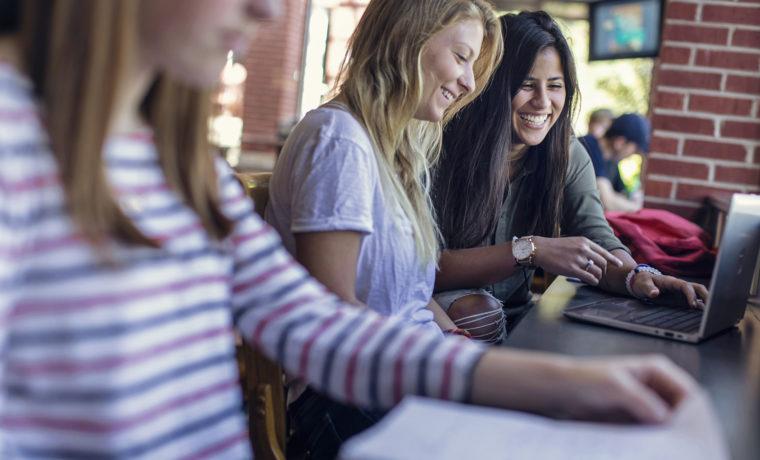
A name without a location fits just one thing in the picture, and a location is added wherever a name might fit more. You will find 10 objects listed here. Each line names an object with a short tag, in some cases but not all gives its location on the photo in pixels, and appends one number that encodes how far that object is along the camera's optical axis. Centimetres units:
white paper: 74
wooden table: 127
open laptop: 169
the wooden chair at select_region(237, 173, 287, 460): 156
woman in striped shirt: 89
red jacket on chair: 255
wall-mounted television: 513
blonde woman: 168
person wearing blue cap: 716
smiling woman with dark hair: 244
